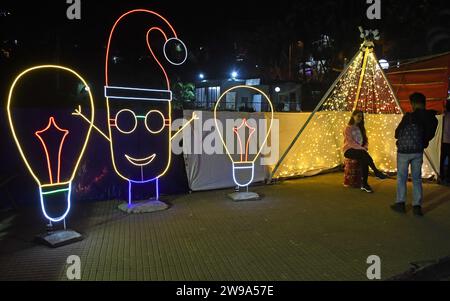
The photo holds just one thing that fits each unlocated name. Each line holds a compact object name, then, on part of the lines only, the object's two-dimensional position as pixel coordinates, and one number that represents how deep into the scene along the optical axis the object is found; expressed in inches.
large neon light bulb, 213.1
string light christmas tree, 396.2
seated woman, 354.3
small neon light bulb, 327.3
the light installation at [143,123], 263.7
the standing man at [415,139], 265.0
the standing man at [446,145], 378.0
